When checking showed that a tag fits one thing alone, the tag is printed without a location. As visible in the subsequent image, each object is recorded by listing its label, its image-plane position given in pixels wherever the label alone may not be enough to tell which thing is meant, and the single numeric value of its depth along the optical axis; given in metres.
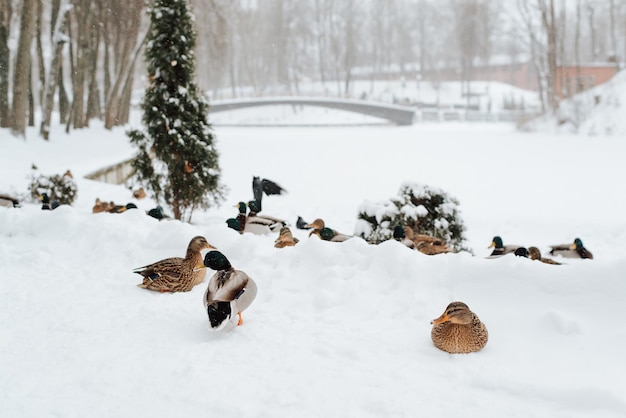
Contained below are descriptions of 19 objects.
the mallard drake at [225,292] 4.07
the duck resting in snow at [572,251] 8.37
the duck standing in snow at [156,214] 8.34
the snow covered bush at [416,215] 8.30
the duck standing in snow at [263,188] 11.65
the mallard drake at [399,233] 7.49
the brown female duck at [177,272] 5.26
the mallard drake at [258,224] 8.61
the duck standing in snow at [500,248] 7.38
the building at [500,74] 80.25
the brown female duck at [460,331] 3.80
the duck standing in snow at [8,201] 9.34
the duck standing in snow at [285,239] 6.76
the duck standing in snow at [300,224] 10.02
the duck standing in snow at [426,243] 6.58
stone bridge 53.66
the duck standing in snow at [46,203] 9.04
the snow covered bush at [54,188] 11.17
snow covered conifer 10.34
